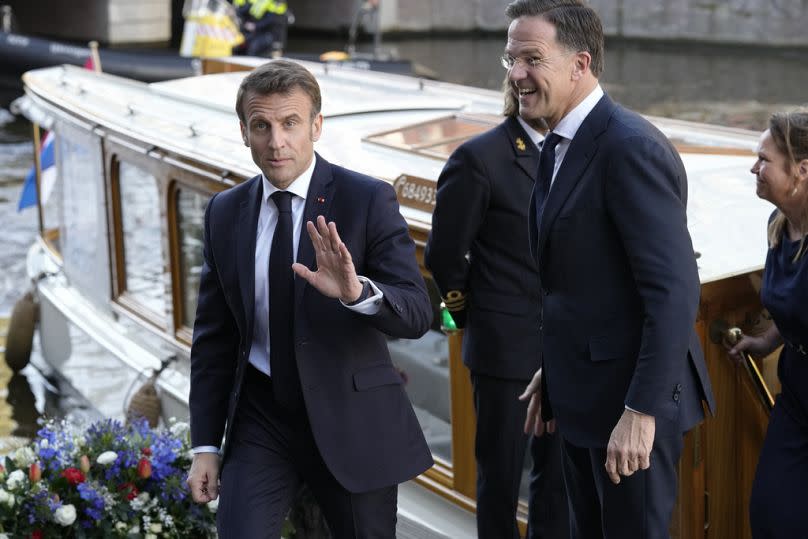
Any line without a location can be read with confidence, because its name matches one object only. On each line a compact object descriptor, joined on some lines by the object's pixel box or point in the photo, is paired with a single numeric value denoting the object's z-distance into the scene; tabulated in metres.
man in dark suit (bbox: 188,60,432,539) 5.77
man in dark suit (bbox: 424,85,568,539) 7.22
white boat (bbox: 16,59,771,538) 7.12
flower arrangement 7.80
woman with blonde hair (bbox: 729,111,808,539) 5.71
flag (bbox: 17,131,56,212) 15.17
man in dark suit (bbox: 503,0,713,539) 5.23
